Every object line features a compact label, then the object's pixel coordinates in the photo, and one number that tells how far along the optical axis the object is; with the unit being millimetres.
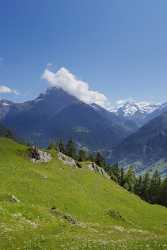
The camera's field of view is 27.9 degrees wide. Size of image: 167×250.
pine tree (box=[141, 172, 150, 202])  142375
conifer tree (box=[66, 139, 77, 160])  150775
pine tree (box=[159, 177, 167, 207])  131412
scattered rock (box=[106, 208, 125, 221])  55300
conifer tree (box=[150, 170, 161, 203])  136125
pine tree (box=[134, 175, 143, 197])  146250
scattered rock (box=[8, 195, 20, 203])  40375
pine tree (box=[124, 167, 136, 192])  146200
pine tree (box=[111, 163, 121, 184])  148450
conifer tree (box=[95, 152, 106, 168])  151500
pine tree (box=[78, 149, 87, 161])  143125
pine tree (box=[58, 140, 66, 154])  155875
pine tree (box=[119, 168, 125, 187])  149175
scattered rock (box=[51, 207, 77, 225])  41800
